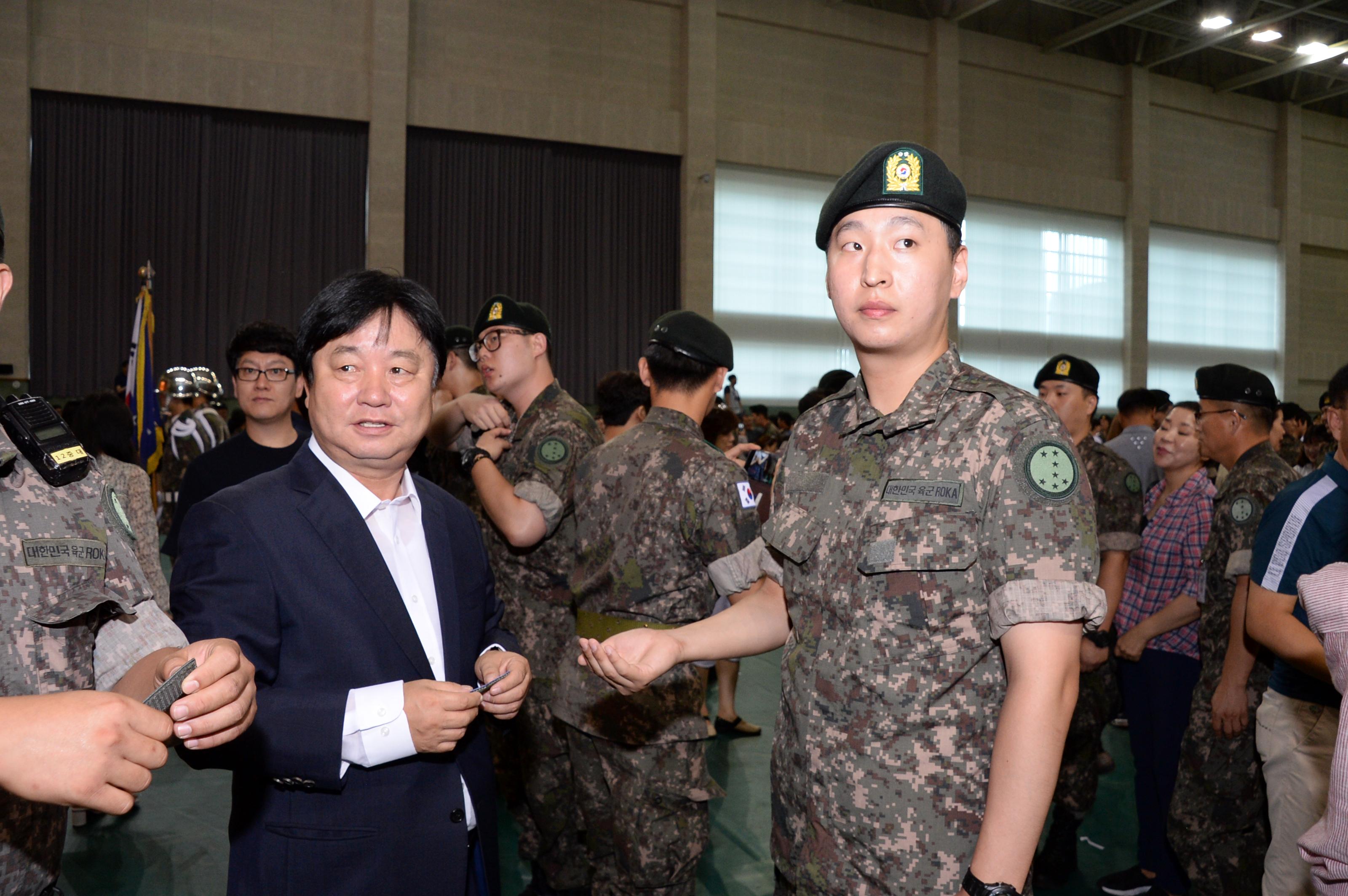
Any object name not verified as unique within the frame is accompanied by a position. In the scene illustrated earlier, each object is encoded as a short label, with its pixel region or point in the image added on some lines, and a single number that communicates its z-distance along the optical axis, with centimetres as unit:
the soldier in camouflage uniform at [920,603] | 126
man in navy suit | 144
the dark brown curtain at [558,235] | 1295
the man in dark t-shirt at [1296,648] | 217
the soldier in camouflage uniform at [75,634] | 110
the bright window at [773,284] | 1419
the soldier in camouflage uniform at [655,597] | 252
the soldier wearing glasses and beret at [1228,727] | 288
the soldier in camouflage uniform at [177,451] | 857
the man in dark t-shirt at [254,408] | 315
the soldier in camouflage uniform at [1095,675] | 337
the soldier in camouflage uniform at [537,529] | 302
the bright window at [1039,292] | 1566
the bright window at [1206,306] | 1712
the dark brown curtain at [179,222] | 1151
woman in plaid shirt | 329
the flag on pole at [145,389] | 745
